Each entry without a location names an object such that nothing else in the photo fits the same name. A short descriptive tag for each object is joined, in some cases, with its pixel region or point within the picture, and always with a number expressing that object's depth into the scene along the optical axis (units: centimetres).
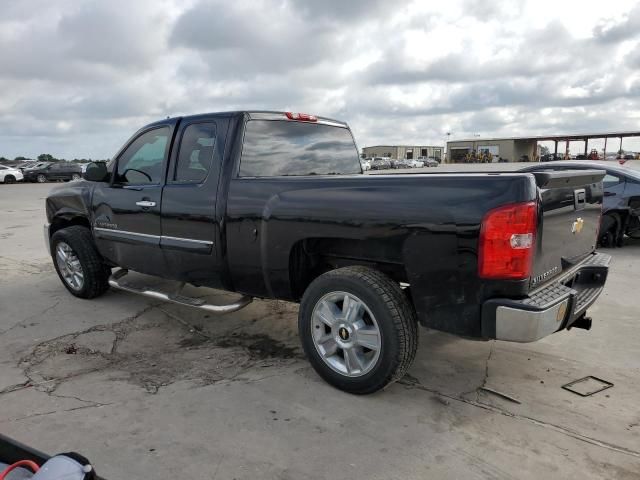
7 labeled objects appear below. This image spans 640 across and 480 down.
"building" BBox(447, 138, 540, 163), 5672
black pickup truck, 289
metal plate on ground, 352
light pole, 6892
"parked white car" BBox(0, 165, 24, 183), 3575
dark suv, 3696
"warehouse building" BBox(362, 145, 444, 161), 9819
